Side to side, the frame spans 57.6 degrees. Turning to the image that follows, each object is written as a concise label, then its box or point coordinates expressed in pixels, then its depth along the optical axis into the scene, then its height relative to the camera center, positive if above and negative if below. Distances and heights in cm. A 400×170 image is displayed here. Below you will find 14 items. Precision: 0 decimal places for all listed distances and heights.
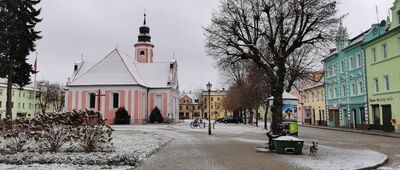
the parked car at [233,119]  6556 -192
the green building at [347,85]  3925 +276
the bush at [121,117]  5222 -109
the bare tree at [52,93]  7625 +361
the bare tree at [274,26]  1797 +433
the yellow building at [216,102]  12638 +254
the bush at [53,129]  1474 -80
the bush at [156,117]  5755 -122
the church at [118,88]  5512 +328
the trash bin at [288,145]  1548 -154
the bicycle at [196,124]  4334 -178
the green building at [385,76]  3250 +311
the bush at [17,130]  1477 -84
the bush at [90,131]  1488 -88
